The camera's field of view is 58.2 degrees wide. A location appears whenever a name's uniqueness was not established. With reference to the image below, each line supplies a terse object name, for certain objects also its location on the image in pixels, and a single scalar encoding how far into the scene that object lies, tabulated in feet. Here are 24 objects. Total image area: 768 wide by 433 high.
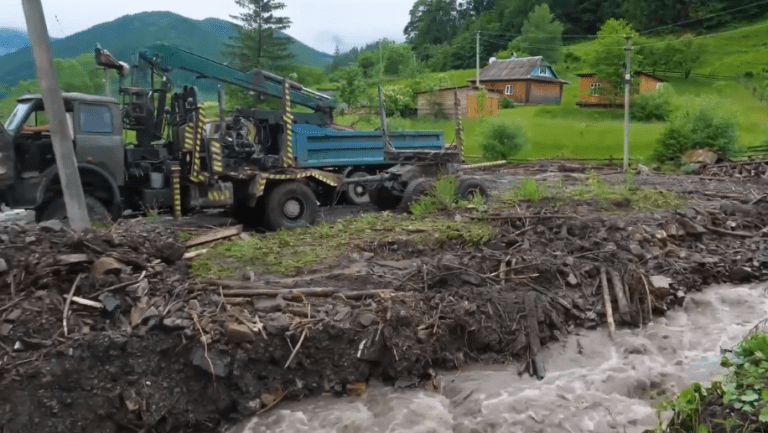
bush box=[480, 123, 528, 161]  99.45
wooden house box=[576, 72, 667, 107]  164.01
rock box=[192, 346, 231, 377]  21.86
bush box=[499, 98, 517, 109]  186.85
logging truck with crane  36.65
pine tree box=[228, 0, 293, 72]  177.68
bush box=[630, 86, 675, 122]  137.80
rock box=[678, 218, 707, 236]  38.85
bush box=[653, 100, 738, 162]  85.81
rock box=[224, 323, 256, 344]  22.48
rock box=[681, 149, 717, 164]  80.84
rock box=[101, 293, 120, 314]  23.07
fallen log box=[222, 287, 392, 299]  25.29
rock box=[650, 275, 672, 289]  31.12
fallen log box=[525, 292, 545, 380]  25.04
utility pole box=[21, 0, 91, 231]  27.76
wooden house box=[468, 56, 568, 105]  200.95
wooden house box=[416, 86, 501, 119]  158.63
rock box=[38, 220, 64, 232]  26.91
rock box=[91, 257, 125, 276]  24.49
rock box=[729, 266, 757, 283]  35.27
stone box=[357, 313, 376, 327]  24.22
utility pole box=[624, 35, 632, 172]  80.39
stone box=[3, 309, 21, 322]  21.86
